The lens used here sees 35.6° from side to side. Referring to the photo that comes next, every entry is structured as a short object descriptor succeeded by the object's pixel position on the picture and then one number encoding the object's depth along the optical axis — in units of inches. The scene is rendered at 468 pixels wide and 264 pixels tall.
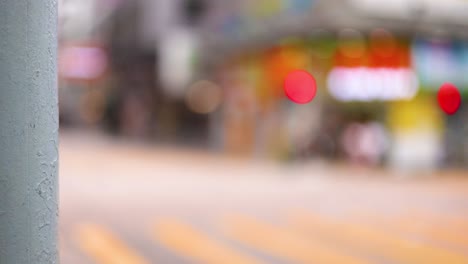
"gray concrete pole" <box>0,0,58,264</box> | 108.7
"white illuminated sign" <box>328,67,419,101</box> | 940.6
